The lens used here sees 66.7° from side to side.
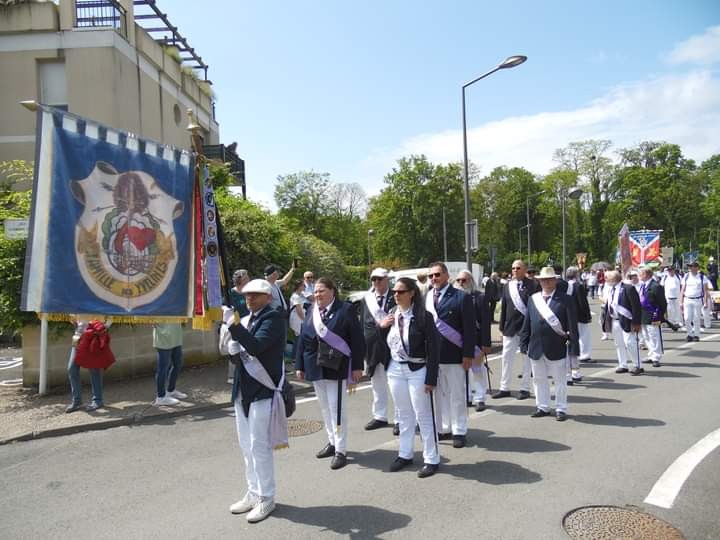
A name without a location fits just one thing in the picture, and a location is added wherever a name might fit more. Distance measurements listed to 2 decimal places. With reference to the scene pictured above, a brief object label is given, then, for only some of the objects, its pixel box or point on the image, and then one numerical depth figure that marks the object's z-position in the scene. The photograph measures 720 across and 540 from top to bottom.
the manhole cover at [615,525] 3.85
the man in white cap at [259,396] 4.32
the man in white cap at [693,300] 13.62
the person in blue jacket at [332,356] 5.56
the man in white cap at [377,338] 6.60
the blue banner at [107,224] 4.94
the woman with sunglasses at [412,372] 5.15
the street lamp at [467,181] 14.91
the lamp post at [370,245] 61.19
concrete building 18.83
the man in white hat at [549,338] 6.84
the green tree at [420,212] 54.66
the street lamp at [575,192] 21.27
